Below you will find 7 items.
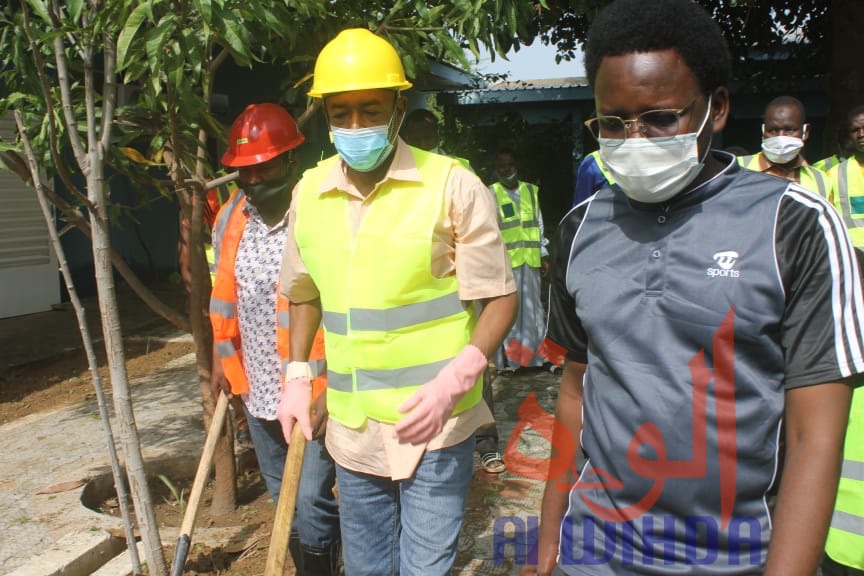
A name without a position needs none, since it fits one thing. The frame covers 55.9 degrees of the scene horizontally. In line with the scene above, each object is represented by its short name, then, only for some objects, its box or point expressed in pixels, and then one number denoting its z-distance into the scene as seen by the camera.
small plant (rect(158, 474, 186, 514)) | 3.91
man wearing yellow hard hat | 2.18
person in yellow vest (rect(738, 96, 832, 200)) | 4.55
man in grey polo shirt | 1.30
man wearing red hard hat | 2.90
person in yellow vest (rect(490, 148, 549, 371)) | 6.71
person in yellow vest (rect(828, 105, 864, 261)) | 3.90
